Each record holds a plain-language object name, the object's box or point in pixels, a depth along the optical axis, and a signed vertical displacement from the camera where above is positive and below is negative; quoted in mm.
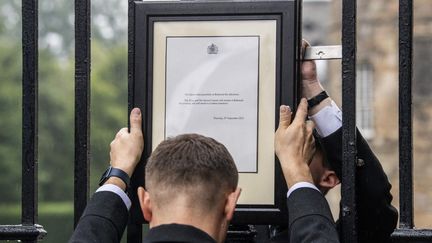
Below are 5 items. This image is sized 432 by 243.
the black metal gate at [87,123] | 3211 -38
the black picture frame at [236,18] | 3270 +192
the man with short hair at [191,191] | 2965 -231
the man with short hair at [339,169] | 3426 -195
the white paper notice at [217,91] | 3299 +61
